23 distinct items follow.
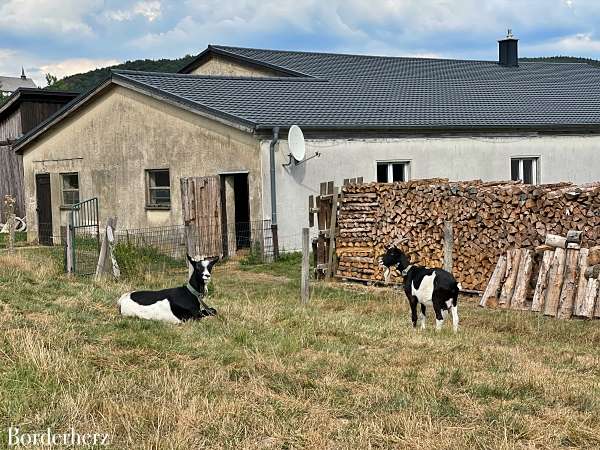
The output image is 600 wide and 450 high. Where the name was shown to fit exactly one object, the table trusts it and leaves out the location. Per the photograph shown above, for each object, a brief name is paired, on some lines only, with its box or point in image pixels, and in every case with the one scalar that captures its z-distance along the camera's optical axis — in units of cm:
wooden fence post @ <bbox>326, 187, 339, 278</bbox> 1562
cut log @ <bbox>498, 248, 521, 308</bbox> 1195
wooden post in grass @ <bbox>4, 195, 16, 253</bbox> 1883
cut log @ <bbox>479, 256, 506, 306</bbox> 1217
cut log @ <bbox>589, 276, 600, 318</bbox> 1064
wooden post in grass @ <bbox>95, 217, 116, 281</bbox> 1434
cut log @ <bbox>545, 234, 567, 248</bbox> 1167
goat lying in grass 927
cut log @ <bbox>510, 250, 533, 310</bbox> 1171
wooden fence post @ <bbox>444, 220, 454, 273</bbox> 1238
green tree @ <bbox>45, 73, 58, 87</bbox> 7352
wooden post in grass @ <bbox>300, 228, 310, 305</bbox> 1215
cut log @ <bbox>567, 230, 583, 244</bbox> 1149
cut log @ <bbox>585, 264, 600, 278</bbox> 1086
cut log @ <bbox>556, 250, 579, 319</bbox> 1097
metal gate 1482
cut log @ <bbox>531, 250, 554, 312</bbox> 1138
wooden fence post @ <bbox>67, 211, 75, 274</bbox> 1472
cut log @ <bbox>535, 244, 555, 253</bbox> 1185
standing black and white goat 948
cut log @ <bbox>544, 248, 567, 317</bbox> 1116
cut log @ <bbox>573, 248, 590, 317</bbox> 1084
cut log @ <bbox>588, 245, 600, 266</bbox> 1120
